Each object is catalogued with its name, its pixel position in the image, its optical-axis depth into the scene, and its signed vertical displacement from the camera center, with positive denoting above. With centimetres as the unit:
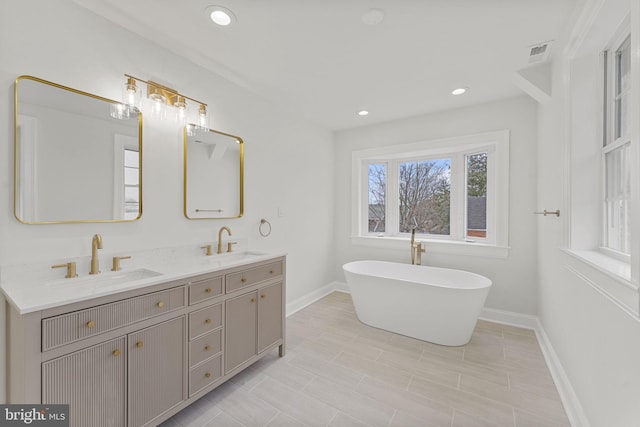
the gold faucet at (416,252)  329 -45
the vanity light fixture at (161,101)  174 +80
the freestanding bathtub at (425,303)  239 -84
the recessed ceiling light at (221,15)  162 +122
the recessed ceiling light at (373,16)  162 +121
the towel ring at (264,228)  281 -15
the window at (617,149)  140 +37
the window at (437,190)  311 +33
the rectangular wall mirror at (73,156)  140 +32
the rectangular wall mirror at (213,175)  215 +33
